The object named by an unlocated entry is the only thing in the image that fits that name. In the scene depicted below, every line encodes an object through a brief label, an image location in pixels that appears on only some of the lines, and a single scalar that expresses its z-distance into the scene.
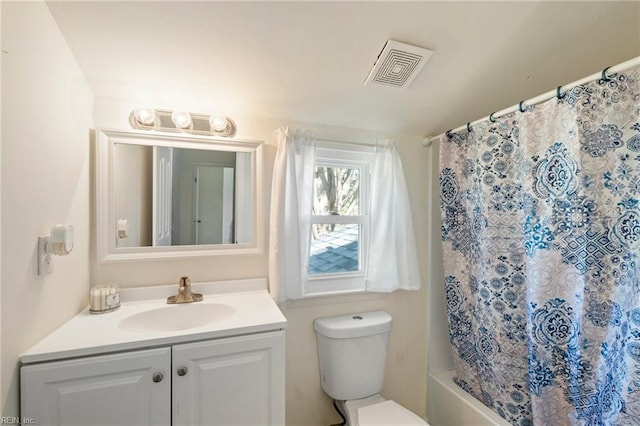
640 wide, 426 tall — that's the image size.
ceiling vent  1.21
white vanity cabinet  0.87
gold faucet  1.33
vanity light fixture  1.34
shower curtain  1.01
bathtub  1.47
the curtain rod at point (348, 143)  1.66
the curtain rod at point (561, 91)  0.97
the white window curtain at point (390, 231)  1.71
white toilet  1.52
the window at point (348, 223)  1.57
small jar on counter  1.19
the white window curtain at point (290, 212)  1.47
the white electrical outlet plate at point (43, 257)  0.91
